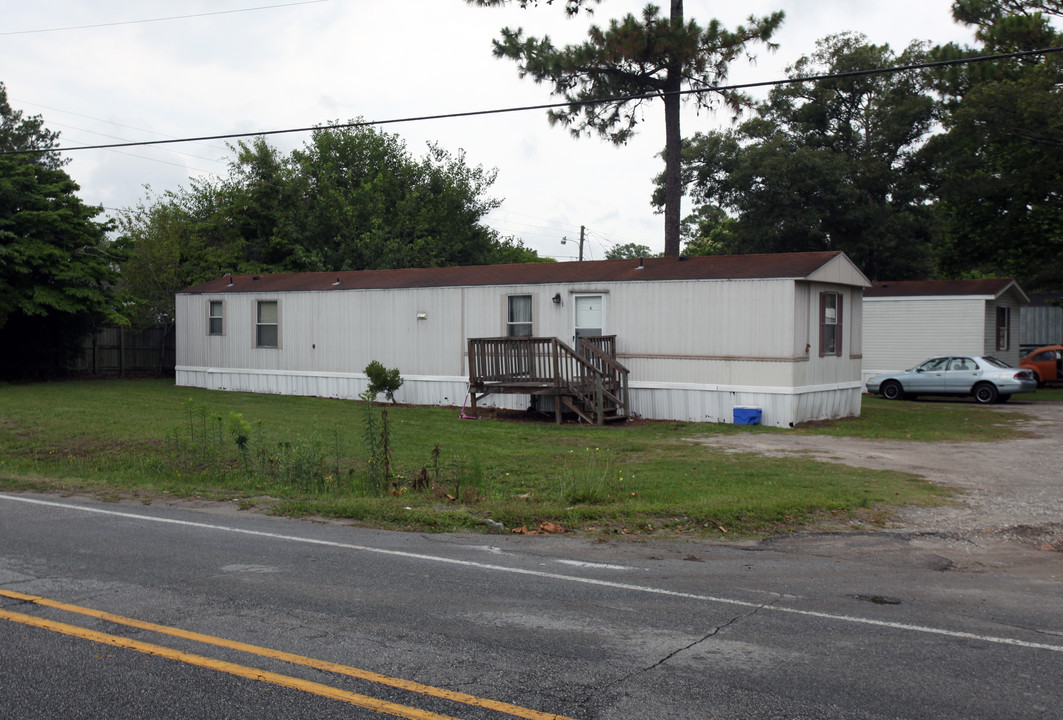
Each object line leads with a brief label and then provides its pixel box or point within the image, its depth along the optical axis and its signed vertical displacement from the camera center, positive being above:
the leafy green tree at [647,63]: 24.20 +7.92
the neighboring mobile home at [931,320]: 27.64 +0.84
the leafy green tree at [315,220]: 31.08 +5.34
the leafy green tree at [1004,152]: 24.94 +6.12
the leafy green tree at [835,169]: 39.09 +7.82
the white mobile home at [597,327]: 18.23 +0.47
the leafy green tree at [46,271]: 25.88 +2.24
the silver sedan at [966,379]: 24.39 -0.89
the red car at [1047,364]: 32.47 -0.60
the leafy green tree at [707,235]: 55.66 +7.46
